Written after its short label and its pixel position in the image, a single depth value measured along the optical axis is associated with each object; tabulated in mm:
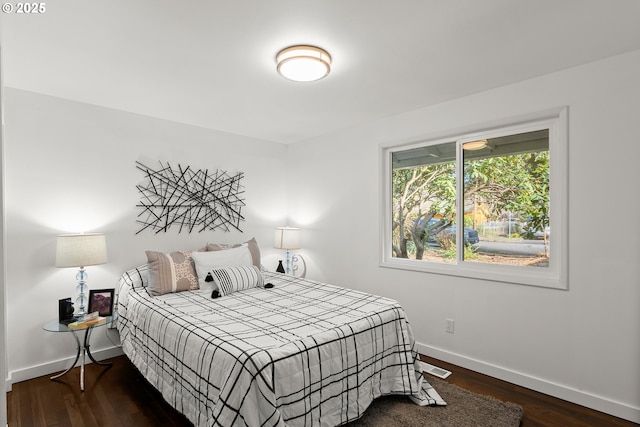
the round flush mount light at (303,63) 2223
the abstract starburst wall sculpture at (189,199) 3590
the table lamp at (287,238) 4336
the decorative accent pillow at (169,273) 3006
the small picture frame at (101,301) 2945
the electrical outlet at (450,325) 3152
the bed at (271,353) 1782
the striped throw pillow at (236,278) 3057
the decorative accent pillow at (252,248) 3686
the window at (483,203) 2715
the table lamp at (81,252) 2738
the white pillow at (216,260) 3227
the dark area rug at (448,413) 2240
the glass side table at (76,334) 2674
